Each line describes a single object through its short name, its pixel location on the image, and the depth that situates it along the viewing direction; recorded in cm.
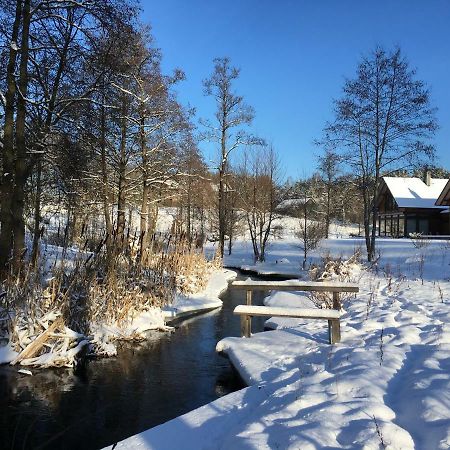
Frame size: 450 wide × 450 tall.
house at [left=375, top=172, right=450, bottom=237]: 3862
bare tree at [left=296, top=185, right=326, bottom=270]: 2561
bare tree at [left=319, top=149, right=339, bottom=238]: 1938
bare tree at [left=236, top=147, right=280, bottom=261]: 2741
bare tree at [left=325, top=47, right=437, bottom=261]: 1762
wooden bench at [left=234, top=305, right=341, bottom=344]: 576
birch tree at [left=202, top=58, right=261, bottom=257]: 2491
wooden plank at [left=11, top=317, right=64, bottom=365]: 646
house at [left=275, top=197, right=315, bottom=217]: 3578
